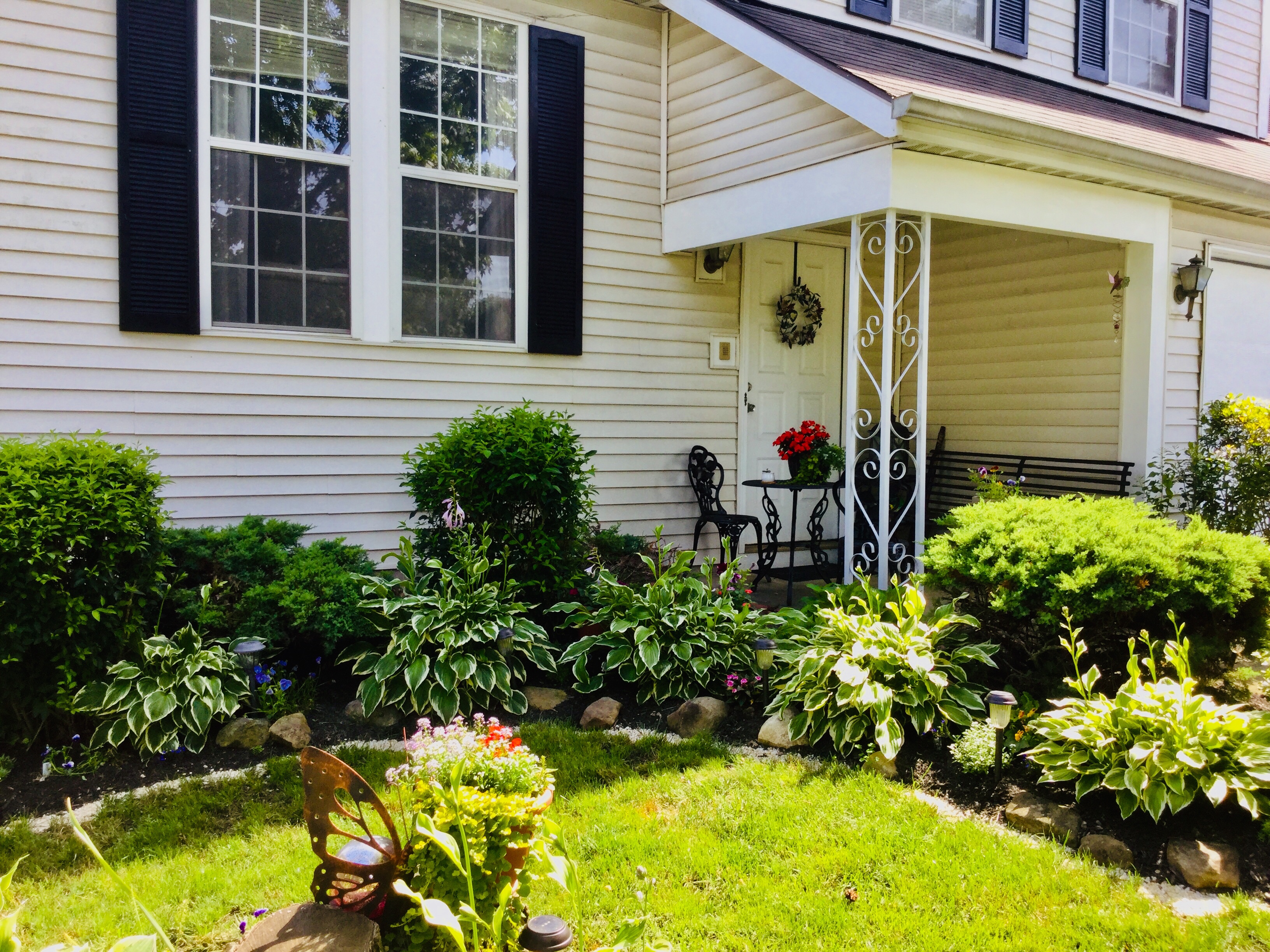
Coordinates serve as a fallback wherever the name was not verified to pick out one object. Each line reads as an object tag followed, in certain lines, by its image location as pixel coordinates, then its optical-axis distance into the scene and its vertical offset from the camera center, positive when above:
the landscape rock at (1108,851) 2.92 -1.35
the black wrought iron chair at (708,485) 6.23 -0.45
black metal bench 6.40 -0.37
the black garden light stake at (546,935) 2.12 -1.19
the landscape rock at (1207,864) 2.79 -1.33
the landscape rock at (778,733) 3.81 -1.29
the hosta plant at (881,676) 3.61 -1.02
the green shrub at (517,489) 4.65 -0.36
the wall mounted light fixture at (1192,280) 6.38 +1.02
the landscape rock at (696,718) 4.00 -1.29
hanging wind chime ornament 6.27 +0.88
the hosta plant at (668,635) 4.23 -1.01
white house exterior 4.62 +1.13
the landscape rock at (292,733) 3.75 -1.29
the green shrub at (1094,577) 3.68 -0.62
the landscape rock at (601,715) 4.04 -1.29
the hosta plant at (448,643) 3.94 -0.99
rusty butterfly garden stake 2.21 -1.08
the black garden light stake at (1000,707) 3.17 -0.97
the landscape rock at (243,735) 3.74 -1.29
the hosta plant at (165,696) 3.56 -1.11
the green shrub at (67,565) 3.41 -0.59
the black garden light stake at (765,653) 4.04 -1.01
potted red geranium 5.67 -0.17
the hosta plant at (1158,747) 2.94 -1.06
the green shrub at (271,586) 4.07 -0.78
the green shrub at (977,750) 3.43 -1.22
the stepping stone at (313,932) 2.09 -1.19
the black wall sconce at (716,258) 6.35 +1.12
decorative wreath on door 6.77 +0.79
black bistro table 5.72 -0.69
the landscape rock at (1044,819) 3.09 -1.33
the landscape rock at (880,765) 3.53 -1.31
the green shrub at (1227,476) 6.06 -0.32
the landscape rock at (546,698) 4.26 -1.29
